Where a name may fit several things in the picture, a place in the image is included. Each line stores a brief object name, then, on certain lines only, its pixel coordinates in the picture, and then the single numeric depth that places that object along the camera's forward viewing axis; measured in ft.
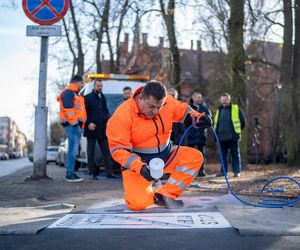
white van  26.16
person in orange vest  19.66
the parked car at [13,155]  230.78
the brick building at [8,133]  325.58
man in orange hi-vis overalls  11.13
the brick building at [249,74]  52.94
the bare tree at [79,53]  57.23
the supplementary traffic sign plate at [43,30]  19.90
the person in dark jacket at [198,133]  22.85
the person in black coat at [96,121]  21.12
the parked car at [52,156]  77.77
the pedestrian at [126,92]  22.30
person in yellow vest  22.33
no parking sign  19.58
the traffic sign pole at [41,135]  19.65
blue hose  11.75
